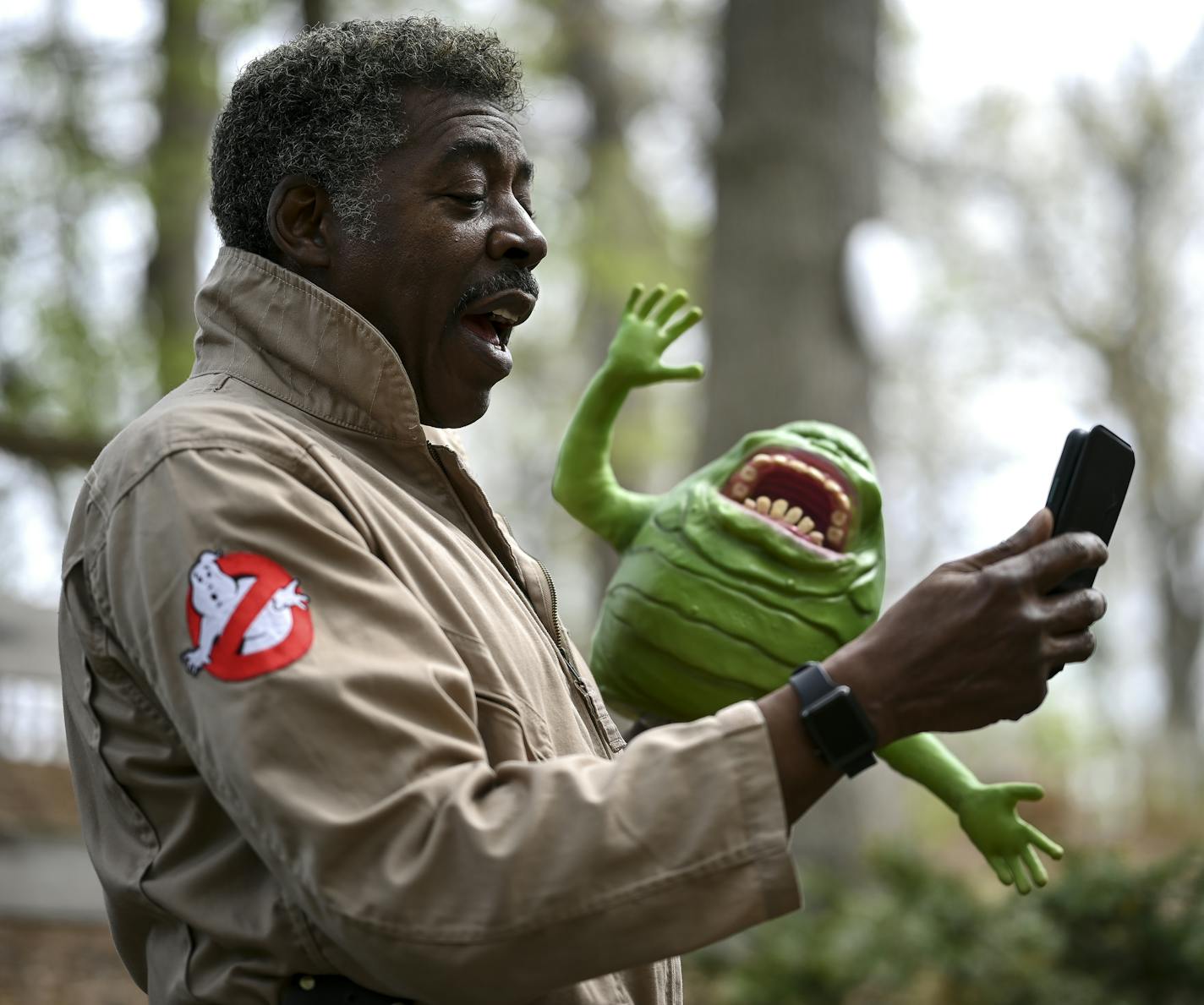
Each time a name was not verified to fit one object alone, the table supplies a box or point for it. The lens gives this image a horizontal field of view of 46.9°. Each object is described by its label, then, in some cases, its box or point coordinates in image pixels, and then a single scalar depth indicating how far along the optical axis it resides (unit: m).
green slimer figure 2.56
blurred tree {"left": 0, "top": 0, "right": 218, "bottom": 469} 8.61
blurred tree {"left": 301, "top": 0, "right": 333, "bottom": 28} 7.98
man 1.51
